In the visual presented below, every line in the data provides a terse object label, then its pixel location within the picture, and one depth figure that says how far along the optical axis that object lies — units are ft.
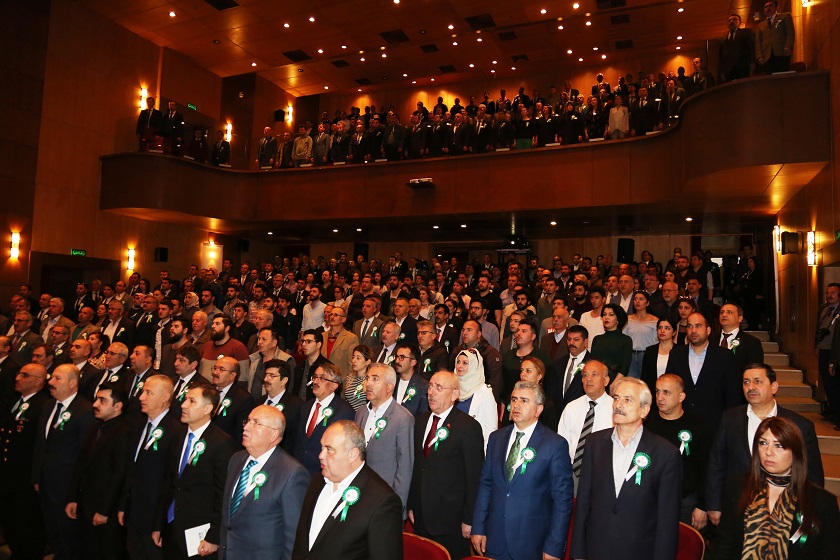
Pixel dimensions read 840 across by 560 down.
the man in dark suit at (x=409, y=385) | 15.12
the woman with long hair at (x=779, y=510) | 7.48
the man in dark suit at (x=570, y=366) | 16.01
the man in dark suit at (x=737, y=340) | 16.08
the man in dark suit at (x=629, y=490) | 9.22
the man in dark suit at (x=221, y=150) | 46.80
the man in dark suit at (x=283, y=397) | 14.28
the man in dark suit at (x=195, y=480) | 11.25
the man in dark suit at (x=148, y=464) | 12.55
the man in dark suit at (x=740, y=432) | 11.01
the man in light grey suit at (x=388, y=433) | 12.07
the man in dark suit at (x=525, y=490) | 10.23
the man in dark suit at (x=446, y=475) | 11.46
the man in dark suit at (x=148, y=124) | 44.52
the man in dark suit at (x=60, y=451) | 14.35
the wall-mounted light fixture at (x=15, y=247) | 38.40
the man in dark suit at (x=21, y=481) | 15.21
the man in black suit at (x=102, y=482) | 13.19
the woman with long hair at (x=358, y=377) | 15.96
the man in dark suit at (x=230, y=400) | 14.73
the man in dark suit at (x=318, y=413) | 13.43
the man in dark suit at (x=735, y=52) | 25.53
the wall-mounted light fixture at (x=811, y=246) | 24.16
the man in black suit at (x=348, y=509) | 8.13
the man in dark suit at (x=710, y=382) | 14.88
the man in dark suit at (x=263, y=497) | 9.87
